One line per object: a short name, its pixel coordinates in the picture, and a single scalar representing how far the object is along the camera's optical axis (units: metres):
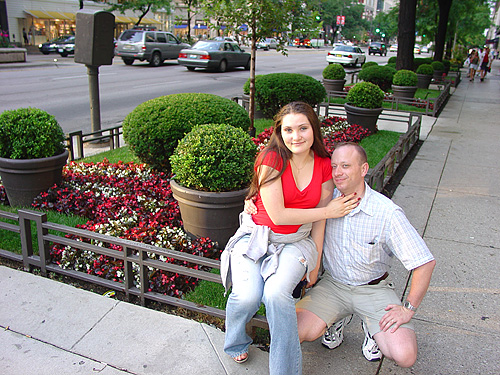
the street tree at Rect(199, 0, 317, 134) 7.68
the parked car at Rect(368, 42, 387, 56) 62.62
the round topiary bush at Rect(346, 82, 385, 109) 9.30
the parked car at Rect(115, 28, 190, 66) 25.41
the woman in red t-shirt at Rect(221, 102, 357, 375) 2.68
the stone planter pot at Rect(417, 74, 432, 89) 19.06
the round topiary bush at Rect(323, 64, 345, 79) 15.63
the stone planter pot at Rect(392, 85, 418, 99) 14.45
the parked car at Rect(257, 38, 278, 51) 50.30
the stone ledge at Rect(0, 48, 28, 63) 24.61
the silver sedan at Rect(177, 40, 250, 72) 23.42
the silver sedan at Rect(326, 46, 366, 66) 33.66
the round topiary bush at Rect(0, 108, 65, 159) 5.07
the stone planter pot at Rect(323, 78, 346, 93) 15.64
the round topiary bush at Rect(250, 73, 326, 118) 9.70
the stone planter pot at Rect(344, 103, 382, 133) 9.30
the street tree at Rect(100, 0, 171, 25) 41.03
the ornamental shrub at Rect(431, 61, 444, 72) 23.42
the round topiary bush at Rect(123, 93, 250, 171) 5.46
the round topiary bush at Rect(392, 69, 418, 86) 14.45
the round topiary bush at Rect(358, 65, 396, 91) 16.53
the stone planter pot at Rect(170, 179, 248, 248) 4.12
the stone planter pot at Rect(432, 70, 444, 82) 23.67
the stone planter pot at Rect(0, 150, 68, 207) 5.02
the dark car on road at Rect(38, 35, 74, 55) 32.59
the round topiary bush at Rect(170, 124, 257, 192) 4.08
